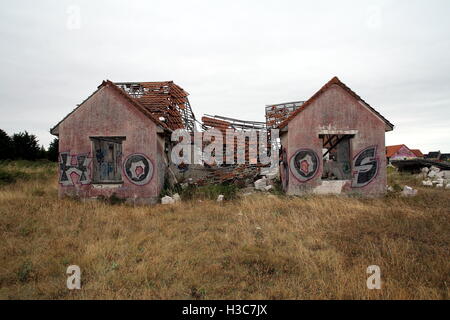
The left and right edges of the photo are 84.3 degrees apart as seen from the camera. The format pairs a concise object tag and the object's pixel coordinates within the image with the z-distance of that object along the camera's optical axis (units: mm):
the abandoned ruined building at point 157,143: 10414
